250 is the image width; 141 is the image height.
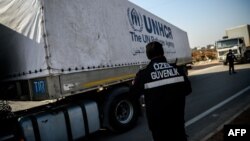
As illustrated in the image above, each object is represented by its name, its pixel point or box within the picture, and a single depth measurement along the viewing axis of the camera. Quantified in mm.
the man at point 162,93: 2152
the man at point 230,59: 11494
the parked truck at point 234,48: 16476
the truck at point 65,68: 3336
